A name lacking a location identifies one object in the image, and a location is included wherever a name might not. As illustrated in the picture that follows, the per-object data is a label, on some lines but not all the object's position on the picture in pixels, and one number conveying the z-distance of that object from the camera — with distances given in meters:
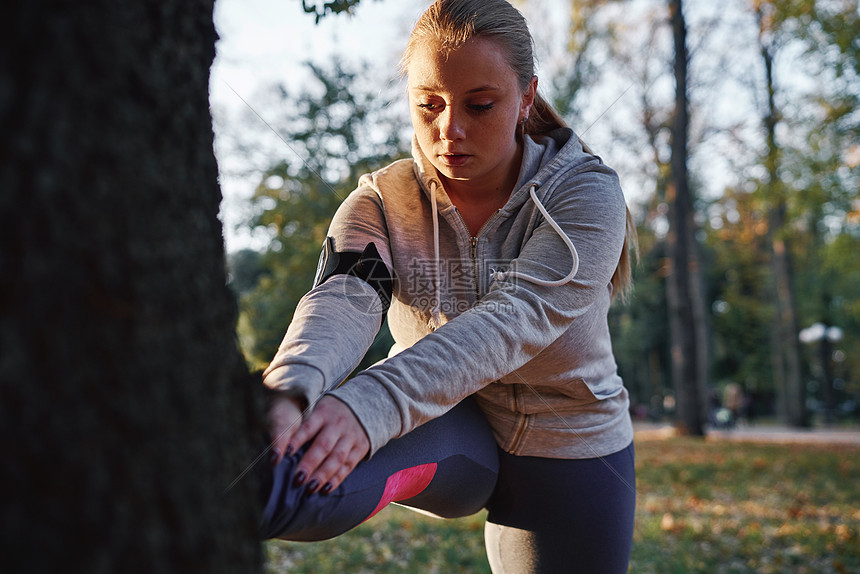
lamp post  22.52
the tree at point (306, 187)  8.70
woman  1.37
